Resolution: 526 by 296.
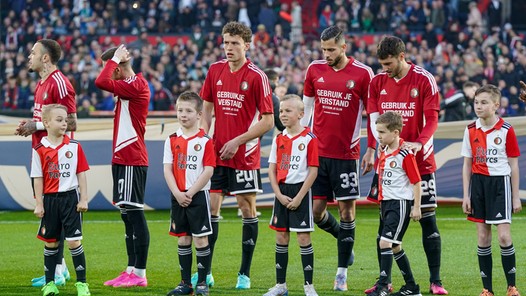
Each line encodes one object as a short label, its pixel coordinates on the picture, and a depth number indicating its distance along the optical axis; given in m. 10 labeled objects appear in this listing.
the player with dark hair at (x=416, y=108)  17.16
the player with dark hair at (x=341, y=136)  18.28
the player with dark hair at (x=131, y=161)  18.66
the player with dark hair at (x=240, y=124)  18.08
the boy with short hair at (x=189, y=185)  16.91
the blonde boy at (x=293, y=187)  16.98
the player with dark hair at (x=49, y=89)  18.61
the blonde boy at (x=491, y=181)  16.66
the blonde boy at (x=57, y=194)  17.09
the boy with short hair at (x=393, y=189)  16.50
